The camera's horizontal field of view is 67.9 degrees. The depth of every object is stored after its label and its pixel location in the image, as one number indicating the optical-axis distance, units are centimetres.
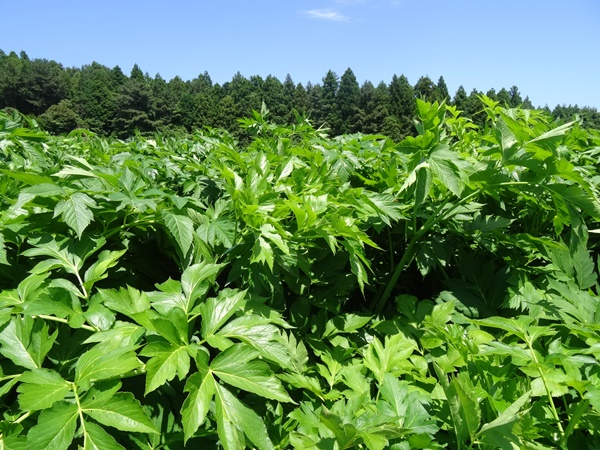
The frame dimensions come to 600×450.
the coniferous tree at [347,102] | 7013
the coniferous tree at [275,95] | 8275
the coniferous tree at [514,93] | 8161
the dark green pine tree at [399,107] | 5772
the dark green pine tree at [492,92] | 6629
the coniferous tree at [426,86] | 6184
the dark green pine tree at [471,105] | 6139
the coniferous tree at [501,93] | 6775
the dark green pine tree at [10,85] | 8069
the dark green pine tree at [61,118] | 6234
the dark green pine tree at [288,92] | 8669
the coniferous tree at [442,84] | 7499
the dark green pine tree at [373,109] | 6300
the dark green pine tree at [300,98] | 8456
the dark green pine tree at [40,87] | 8181
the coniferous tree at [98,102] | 7050
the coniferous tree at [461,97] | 6272
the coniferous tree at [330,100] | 7552
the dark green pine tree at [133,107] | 6701
